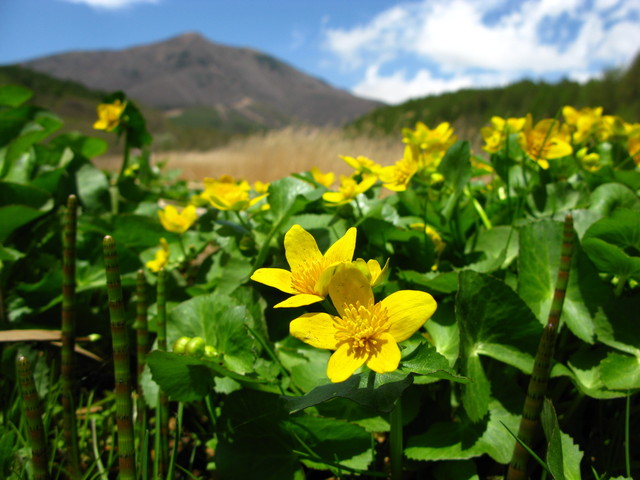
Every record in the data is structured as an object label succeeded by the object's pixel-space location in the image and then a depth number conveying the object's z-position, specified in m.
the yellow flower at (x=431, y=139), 0.32
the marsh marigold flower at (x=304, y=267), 0.16
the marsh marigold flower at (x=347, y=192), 0.26
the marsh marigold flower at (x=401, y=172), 0.28
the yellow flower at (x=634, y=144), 0.39
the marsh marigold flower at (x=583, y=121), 0.37
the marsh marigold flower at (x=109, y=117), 0.40
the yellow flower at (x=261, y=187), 0.37
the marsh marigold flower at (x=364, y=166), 0.30
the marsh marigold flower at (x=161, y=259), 0.34
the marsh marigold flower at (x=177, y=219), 0.33
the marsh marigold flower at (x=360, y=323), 0.15
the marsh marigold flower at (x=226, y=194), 0.28
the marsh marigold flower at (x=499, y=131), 0.33
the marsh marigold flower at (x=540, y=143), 0.29
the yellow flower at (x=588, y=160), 0.33
